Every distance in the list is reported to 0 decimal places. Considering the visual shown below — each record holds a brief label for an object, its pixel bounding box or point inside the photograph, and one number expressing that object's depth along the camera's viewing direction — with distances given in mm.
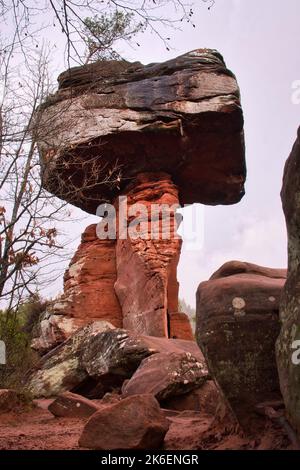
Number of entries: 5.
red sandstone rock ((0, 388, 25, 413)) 7367
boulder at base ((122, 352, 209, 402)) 5988
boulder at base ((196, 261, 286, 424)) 3488
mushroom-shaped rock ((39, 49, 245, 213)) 12430
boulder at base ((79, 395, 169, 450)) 3641
